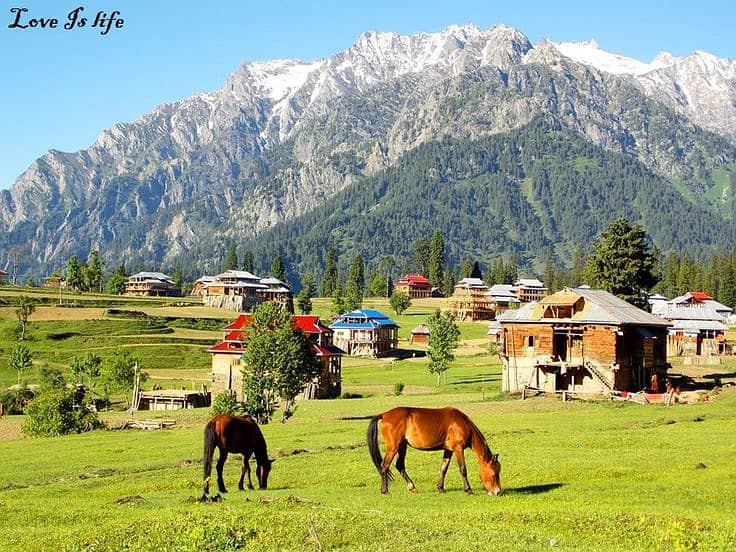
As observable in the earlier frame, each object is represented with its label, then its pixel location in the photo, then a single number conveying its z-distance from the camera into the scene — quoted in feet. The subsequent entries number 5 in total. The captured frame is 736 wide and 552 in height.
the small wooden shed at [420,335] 574.56
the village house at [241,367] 333.21
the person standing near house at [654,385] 259.19
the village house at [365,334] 528.63
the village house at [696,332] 429.38
